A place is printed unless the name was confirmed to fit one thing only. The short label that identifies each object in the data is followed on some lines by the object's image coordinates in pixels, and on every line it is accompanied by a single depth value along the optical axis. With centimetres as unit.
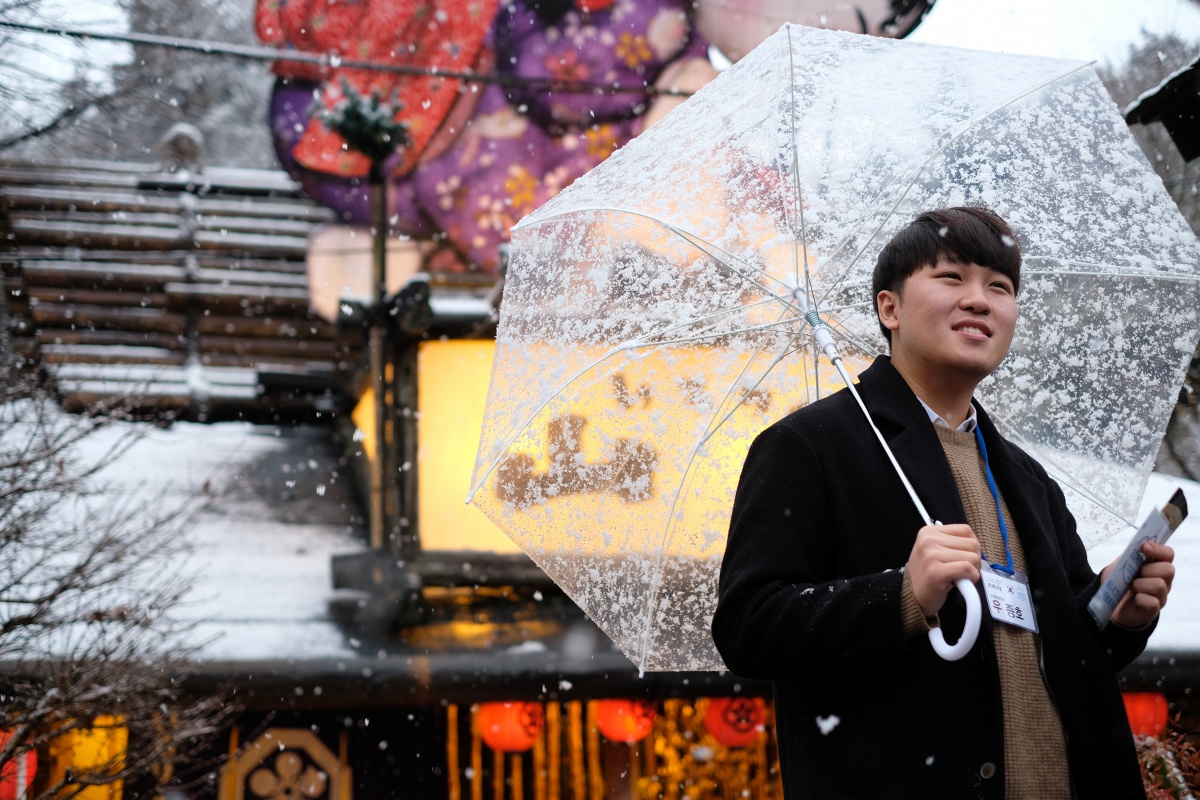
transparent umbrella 245
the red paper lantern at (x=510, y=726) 854
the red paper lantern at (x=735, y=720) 889
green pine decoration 930
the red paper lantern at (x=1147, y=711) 855
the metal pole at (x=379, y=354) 871
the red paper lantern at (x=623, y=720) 868
